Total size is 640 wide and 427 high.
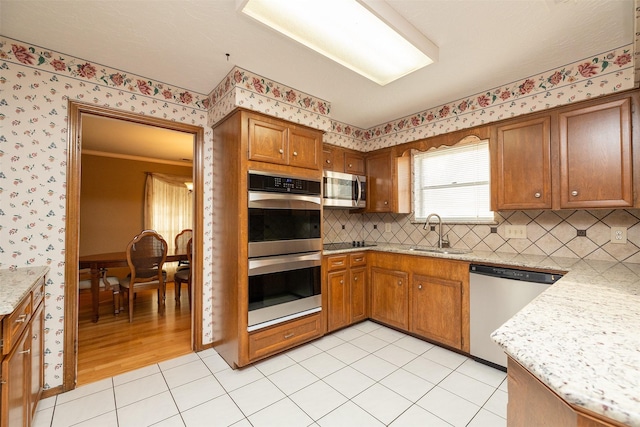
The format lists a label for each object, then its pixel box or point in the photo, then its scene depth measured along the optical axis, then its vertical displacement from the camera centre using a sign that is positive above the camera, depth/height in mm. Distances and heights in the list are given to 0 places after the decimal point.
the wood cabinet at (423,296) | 2395 -794
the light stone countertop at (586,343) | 524 -343
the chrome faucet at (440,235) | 2964 -218
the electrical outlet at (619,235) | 2043 -156
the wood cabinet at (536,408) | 556 -482
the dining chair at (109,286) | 3387 -868
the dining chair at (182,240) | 4648 -381
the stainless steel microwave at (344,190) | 3061 +325
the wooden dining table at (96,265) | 3201 -563
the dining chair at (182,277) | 3725 -856
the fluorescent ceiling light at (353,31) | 1473 +1164
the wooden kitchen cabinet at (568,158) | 1873 +447
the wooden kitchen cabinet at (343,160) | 3209 +718
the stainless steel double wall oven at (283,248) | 2238 -276
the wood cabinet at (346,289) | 2828 -805
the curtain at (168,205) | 5441 +274
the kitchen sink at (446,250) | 2736 -367
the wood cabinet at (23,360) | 1068 -674
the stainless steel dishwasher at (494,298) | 2002 -656
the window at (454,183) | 2885 +387
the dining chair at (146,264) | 3408 -606
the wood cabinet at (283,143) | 2268 +678
